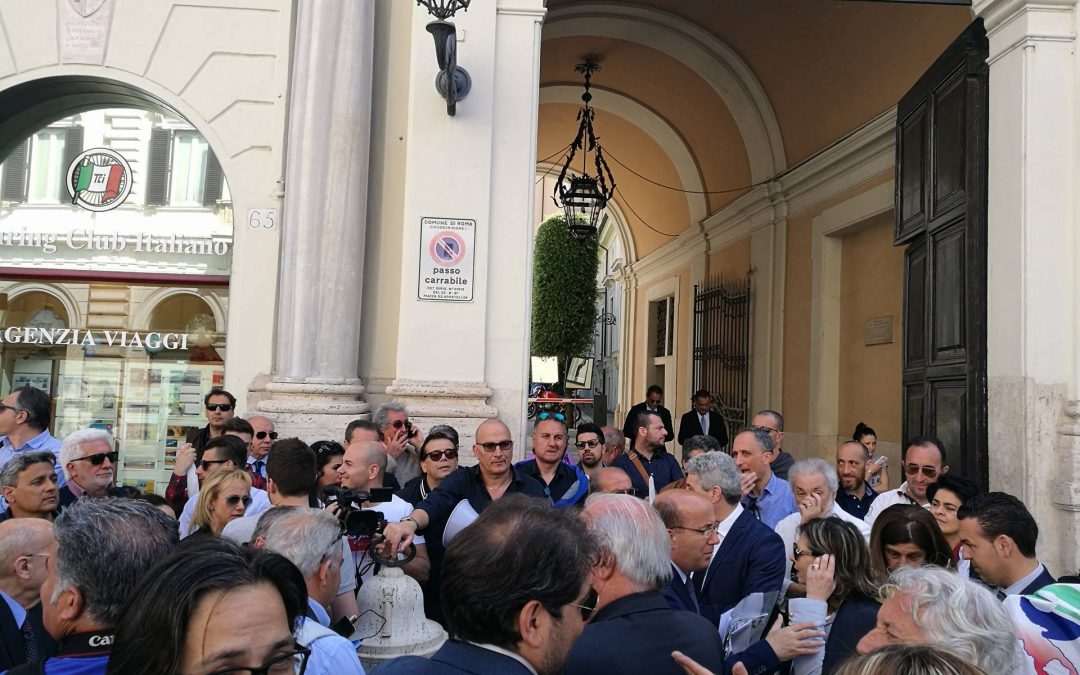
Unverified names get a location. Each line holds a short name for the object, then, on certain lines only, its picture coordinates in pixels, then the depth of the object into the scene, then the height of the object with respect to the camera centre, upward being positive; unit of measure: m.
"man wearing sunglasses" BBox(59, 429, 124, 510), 4.83 -0.45
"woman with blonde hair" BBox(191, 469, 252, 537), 4.14 -0.53
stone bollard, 3.16 -0.81
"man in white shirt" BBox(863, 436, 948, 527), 6.14 -0.45
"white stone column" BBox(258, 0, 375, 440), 7.89 +1.51
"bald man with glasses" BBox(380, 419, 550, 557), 4.70 -0.49
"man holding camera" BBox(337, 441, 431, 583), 4.26 -0.48
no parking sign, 7.83 +1.04
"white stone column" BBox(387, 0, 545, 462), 7.77 +1.57
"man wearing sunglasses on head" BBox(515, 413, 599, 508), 5.68 -0.47
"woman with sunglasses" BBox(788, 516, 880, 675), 3.11 -0.66
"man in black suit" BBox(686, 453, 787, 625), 3.95 -0.72
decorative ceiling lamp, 12.59 +2.56
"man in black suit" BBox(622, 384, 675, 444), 10.56 -0.17
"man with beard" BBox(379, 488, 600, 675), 2.05 -0.46
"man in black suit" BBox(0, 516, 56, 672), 2.94 -0.69
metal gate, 15.24 +0.88
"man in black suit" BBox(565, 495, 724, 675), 2.58 -0.64
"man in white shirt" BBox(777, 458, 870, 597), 4.75 -0.47
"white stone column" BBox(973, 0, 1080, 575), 7.23 +1.06
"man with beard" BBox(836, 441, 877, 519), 6.41 -0.51
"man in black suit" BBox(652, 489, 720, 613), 3.65 -0.52
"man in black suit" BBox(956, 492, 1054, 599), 3.58 -0.54
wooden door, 7.75 +1.37
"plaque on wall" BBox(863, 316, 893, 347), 11.66 +0.90
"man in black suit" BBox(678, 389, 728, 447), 12.43 -0.33
